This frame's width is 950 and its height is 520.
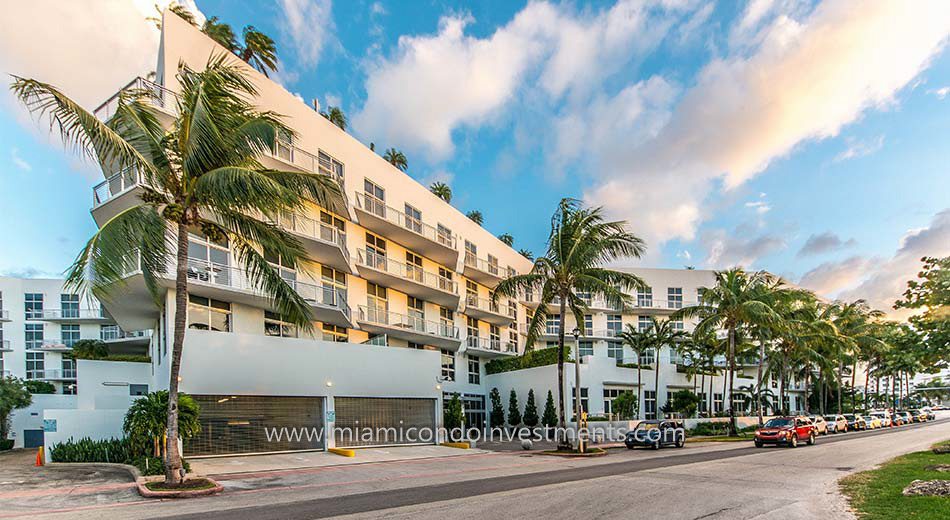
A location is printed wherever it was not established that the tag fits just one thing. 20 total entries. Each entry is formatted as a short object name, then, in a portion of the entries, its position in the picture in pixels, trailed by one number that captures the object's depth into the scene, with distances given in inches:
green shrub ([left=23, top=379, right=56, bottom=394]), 1812.0
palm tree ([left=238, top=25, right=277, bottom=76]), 1248.8
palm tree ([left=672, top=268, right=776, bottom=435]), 1416.1
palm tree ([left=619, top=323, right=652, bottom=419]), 1817.2
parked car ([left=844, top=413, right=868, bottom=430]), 1829.5
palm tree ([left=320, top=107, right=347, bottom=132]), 1435.8
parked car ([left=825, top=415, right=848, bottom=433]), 1717.5
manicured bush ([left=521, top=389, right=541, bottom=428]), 1574.8
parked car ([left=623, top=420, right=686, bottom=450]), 1175.0
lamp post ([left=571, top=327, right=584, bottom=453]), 1020.5
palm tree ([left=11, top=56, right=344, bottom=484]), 538.6
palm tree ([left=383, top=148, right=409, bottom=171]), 1647.4
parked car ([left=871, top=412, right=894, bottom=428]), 1988.2
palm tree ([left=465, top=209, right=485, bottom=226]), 2309.3
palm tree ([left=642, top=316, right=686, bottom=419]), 1804.9
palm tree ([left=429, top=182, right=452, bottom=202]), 1990.7
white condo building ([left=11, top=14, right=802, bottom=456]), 934.4
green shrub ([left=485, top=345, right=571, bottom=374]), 1542.1
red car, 1138.0
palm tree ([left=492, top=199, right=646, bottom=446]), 1048.2
